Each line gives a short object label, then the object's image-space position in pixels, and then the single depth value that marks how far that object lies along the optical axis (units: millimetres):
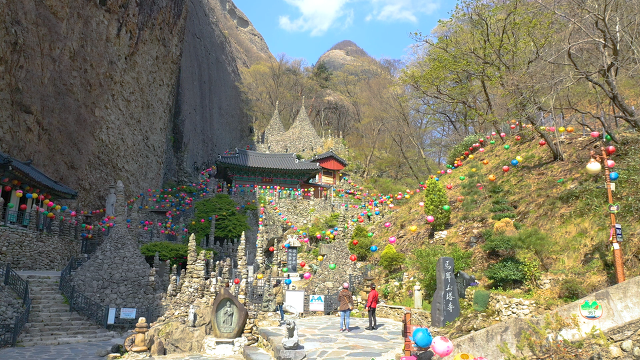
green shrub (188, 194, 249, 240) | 28547
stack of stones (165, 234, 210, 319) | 16281
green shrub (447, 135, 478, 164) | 27148
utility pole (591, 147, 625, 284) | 9471
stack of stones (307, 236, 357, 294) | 16797
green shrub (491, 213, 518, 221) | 16266
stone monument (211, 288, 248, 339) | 10727
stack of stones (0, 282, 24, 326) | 13398
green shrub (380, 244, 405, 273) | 18328
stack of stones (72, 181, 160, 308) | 16375
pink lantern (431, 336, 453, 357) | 5609
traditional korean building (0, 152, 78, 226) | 17531
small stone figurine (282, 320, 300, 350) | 8438
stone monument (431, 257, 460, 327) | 10453
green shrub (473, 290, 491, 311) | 10617
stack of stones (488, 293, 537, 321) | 10601
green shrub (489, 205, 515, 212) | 16806
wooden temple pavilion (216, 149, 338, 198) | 38344
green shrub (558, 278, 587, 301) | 10280
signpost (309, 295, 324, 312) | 13844
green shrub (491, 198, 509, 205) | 17188
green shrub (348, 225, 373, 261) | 22453
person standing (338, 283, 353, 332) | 11141
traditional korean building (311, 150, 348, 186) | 44188
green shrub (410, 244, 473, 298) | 13681
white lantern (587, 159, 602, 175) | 9883
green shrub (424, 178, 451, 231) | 19328
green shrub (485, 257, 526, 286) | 12101
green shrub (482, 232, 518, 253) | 13117
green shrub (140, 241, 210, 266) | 22062
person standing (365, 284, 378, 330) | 11453
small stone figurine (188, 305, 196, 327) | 12491
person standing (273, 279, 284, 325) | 14846
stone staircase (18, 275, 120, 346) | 13555
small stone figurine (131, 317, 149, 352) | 11133
